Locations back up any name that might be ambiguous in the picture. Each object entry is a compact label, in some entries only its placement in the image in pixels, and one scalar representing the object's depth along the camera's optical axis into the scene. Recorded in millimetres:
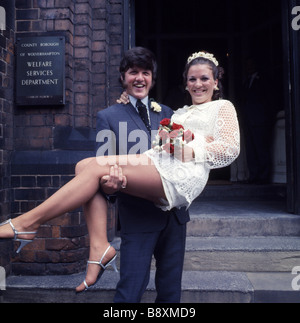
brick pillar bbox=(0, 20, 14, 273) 2969
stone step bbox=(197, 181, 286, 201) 4855
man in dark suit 1824
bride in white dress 1679
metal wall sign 3115
